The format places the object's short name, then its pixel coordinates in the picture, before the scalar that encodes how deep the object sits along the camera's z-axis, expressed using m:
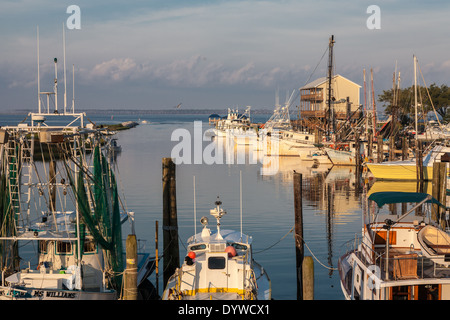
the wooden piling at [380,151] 66.16
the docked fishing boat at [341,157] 75.81
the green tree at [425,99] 106.06
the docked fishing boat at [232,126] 127.06
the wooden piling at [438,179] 34.12
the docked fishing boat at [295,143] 84.38
